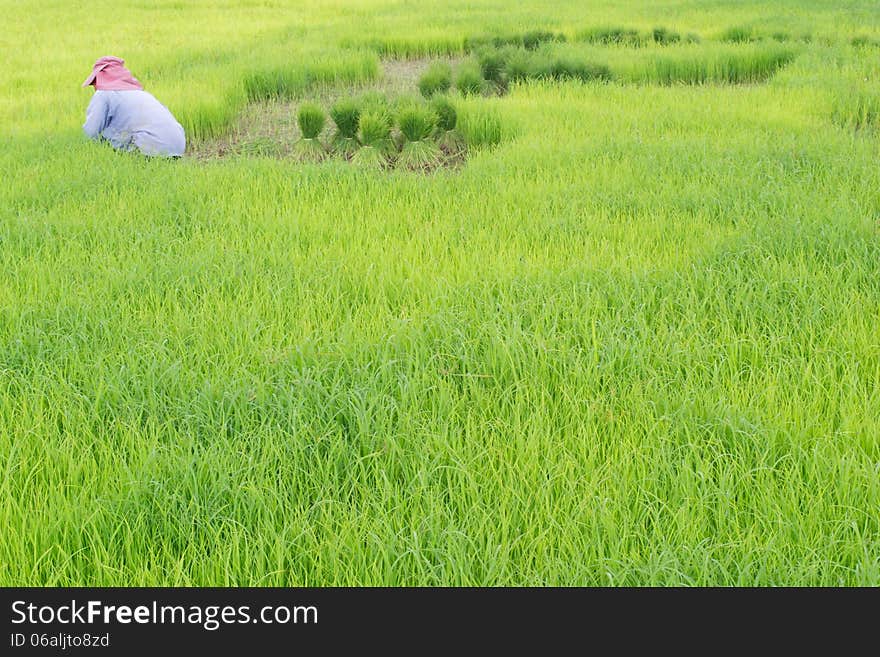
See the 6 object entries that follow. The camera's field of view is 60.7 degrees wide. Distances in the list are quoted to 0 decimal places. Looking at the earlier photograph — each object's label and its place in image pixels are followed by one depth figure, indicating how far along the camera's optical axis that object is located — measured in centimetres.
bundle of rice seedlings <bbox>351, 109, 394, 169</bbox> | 575
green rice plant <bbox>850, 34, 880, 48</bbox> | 889
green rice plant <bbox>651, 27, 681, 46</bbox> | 970
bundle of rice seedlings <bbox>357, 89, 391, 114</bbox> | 599
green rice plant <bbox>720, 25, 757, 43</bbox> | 984
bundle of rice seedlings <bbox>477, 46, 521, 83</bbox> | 812
